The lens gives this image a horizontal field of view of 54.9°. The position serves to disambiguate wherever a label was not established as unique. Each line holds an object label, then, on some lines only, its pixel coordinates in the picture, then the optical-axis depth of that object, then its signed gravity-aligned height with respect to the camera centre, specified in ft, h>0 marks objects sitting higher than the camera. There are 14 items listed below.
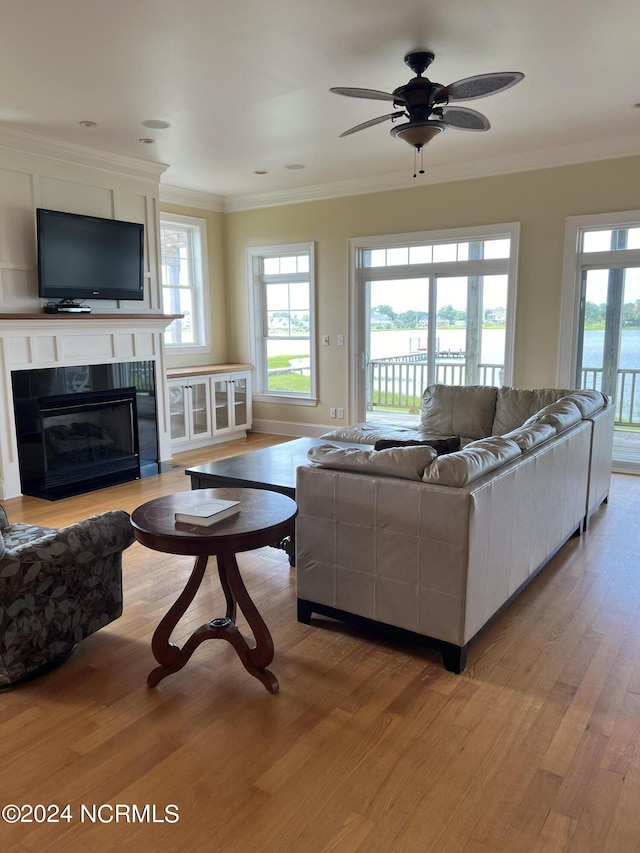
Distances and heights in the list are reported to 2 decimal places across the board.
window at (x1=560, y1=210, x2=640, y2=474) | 17.60 +0.32
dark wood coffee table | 11.41 -2.79
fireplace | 16.49 -2.75
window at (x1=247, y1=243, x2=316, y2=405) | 24.06 +0.36
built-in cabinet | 21.61 -2.71
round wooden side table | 7.14 -2.48
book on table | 7.40 -2.21
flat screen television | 16.39 +2.08
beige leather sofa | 7.80 -2.74
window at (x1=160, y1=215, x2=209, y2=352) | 23.44 +1.98
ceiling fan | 10.75 +3.93
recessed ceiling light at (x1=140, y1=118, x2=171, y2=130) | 14.99 +5.04
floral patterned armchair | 7.52 -3.33
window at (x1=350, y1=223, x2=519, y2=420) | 19.66 +0.54
